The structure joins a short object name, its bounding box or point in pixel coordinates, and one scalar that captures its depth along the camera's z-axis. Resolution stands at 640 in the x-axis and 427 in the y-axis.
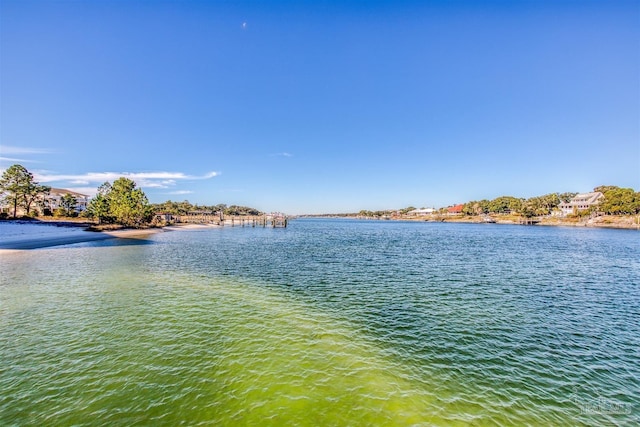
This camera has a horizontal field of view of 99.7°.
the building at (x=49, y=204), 88.76
